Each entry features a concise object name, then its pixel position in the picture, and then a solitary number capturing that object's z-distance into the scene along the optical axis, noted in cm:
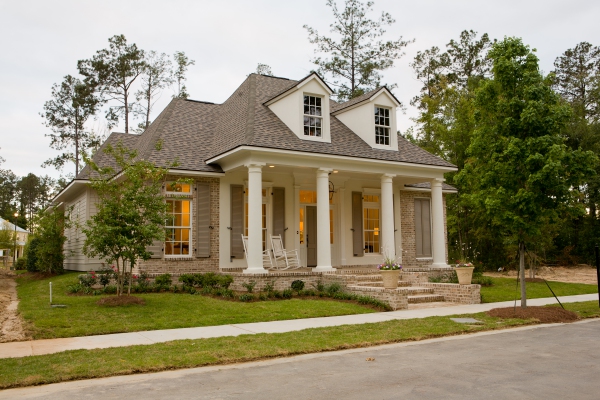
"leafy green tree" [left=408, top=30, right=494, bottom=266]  2794
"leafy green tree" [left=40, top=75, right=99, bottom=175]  3725
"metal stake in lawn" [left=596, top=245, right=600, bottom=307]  1215
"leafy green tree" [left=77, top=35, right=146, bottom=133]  3353
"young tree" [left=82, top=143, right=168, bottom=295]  1091
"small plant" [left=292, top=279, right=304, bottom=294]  1384
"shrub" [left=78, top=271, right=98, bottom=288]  1325
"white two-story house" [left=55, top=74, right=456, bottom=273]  1501
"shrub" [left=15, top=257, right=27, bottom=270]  3099
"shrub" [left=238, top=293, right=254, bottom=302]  1249
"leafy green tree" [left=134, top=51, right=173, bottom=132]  3431
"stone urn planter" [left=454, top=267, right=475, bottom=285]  1445
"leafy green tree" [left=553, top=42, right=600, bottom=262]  3105
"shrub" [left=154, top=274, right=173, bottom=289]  1370
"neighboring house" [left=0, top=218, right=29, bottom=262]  5569
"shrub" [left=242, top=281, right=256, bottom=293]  1316
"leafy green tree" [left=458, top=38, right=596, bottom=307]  1068
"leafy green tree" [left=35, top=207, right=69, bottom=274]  1798
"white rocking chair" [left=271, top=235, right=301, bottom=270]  1597
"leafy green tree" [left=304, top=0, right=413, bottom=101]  3200
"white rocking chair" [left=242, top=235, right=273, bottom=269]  1557
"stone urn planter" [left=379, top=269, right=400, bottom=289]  1290
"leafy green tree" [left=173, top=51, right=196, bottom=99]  3478
